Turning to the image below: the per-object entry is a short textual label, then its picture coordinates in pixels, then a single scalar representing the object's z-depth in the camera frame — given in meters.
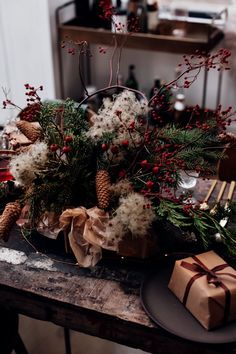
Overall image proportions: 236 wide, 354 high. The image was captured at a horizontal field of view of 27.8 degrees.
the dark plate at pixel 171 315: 1.07
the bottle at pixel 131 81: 3.23
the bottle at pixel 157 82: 3.04
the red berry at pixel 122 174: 1.28
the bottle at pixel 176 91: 3.06
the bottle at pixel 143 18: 2.84
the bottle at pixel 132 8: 2.86
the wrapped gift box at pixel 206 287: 1.08
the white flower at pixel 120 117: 1.32
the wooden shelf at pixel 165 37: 2.63
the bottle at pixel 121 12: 2.87
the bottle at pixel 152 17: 2.83
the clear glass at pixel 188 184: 1.64
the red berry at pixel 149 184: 1.16
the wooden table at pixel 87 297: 1.14
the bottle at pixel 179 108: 2.96
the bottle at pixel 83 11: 3.17
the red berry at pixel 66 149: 1.24
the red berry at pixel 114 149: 1.29
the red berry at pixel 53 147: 1.24
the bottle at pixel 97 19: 3.00
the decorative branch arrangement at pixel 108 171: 1.26
